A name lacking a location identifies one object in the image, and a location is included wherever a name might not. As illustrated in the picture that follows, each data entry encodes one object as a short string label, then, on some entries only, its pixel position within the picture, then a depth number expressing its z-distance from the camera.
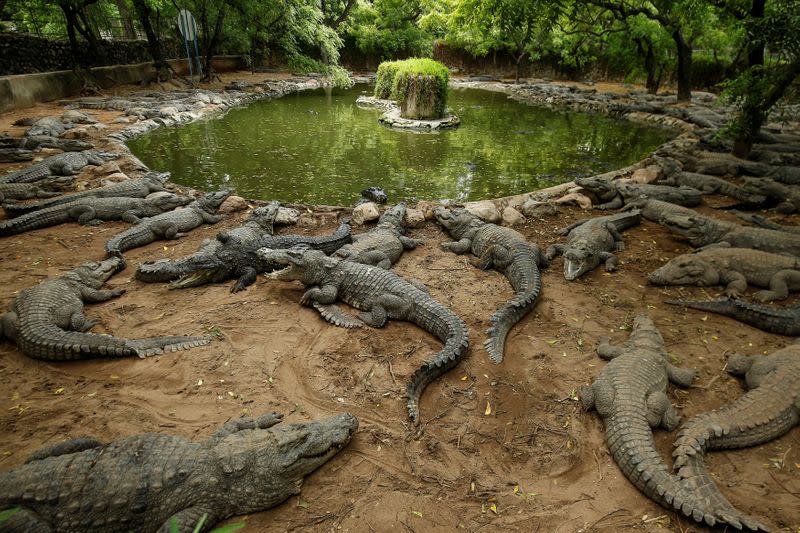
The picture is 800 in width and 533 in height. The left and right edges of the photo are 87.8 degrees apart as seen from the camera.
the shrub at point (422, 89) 14.16
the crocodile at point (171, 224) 5.84
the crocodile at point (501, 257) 4.36
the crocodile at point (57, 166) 7.65
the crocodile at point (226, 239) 5.02
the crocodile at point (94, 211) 6.09
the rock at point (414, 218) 6.76
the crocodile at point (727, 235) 5.61
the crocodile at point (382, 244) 5.47
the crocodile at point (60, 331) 3.75
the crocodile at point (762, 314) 4.24
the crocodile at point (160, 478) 2.35
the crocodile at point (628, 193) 7.68
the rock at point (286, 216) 6.68
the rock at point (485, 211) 6.93
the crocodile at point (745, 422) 2.86
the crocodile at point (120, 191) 6.52
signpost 18.00
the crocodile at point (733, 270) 4.95
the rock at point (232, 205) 7.03
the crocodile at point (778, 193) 7.34
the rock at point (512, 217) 6.97
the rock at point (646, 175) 8.77
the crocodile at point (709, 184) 7.97
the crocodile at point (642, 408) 2.67
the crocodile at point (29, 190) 7.01
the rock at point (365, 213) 6.70
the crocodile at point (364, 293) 4.30
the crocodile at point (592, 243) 5.43
